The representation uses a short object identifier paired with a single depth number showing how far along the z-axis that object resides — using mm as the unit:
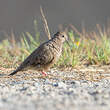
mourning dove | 10945
